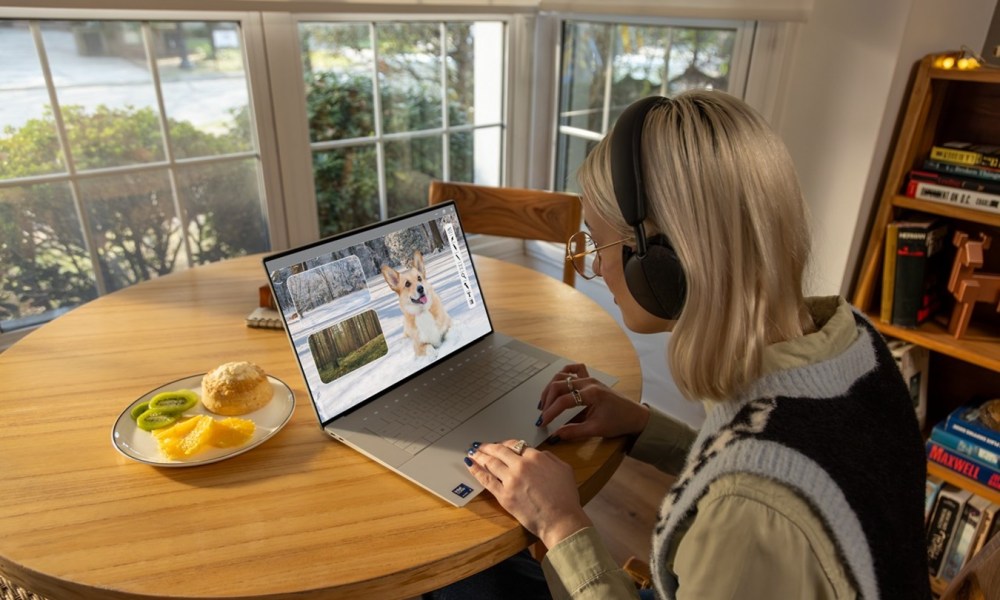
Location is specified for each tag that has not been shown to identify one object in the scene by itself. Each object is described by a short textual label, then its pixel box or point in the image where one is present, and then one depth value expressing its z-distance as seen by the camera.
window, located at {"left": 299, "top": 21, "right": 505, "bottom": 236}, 2.03
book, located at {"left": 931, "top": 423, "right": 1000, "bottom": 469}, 1.59
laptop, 0.91
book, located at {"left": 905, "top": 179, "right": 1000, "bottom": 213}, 1.48
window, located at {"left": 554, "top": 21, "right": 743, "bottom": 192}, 2.01
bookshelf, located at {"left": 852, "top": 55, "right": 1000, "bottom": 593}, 1.55
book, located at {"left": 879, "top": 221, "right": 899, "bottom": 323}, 1.65
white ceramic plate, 0.87
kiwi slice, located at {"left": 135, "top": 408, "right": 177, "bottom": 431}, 0.94
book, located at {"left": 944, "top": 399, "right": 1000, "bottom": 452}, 1.59
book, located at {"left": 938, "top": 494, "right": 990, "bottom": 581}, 1.67
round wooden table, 0.71
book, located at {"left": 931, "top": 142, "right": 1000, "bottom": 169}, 1.48
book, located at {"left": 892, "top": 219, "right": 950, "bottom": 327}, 1.62
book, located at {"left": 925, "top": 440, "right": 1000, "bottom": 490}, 1.59
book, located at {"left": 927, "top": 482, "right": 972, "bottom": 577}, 1.69
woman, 0.61
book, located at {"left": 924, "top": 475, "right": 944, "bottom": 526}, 1.72
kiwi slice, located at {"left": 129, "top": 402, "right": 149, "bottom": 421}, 0.96
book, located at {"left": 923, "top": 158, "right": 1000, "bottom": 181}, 1.48
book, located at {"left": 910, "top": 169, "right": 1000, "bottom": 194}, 1.48
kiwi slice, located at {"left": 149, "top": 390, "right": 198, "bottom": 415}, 0.97
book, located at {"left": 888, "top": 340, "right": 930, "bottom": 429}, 1.70
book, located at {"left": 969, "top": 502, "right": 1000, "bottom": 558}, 1.64
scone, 0.98
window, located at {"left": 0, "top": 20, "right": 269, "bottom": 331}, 1.58
